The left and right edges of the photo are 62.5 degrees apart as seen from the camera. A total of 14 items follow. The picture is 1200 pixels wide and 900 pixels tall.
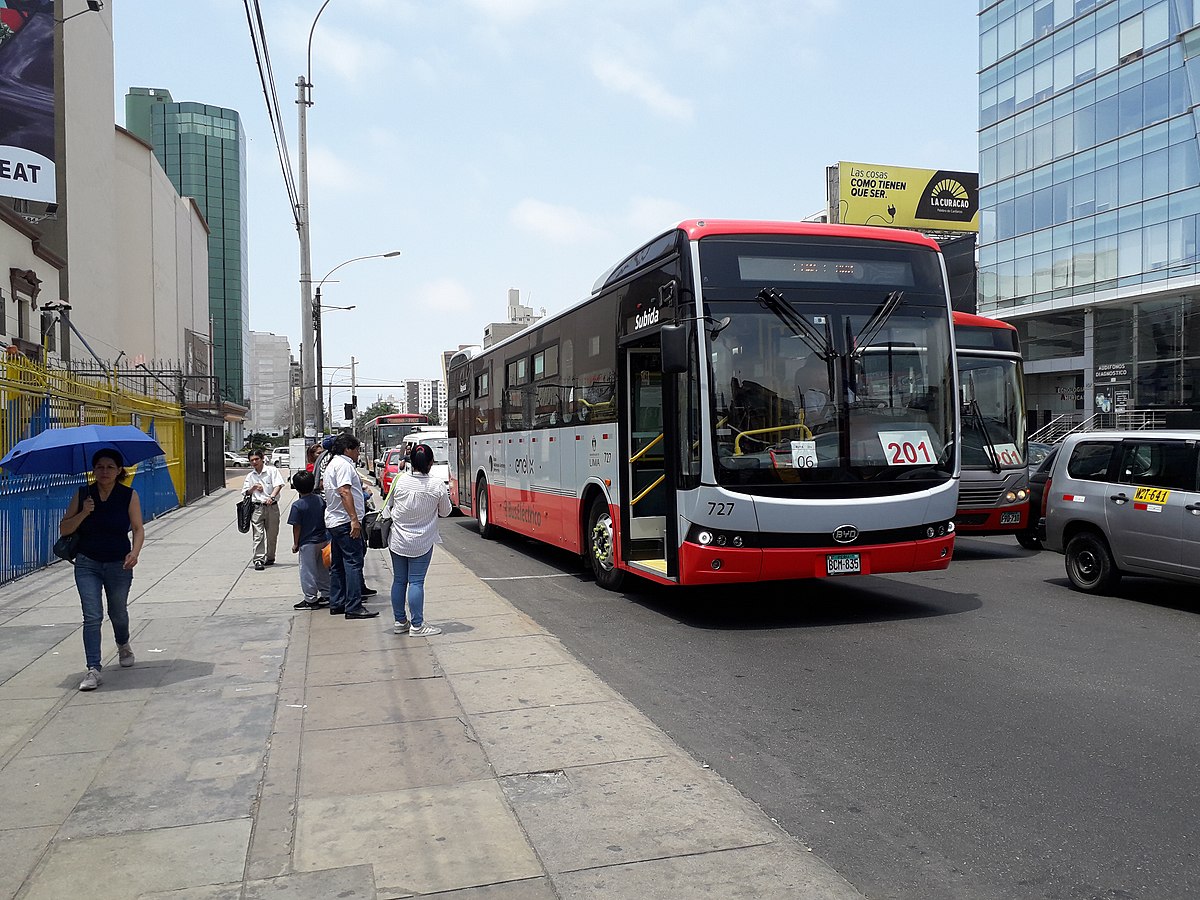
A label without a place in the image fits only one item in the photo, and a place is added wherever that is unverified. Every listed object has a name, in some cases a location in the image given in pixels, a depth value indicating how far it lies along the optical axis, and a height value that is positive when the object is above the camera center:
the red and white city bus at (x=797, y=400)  8.73 +0.38
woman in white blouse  8.57 -0.65
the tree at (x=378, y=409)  134.68 +6.16
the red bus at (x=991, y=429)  14.36 +0.14
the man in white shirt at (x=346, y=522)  9.55 -0.69
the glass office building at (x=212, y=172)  146.88 +42.78
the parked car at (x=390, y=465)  28.57 -0.42
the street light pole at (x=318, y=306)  36.16 +5.42
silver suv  9.60 -0.73
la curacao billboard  61.97 +15.53
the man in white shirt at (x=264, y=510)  13.85 -0.80
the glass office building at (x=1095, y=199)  39.22 +10.52
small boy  10.45 -0.93
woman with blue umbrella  7.03 -0.61
